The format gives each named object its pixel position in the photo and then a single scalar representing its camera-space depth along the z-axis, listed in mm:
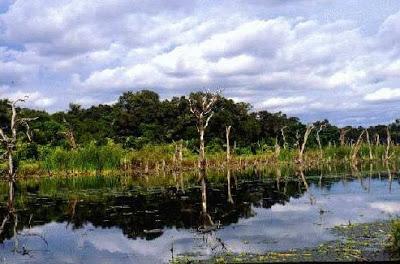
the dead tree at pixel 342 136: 83156
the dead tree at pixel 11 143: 42812
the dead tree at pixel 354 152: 66562
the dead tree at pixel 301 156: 64562
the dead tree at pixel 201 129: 50125
